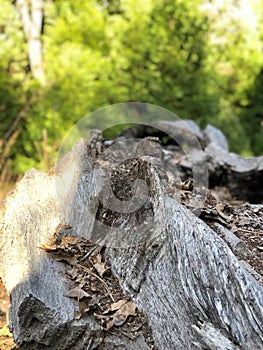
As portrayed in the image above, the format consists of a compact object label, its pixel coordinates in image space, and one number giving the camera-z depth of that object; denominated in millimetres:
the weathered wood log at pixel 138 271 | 1869
